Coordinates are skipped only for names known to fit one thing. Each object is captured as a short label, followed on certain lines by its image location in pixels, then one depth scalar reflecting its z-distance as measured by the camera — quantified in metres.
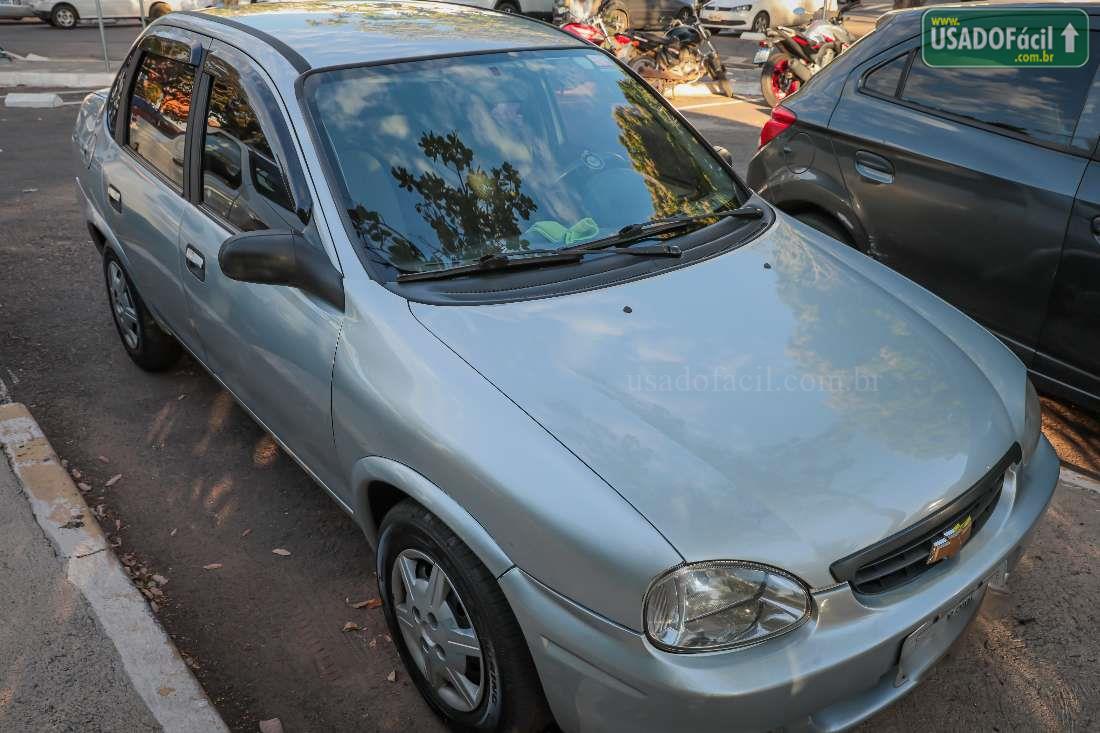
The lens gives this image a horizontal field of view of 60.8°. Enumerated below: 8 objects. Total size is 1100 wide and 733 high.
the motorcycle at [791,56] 11.93
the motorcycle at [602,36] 12.98
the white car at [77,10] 20.08
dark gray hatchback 3.76
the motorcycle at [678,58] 12.88
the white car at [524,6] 19.98
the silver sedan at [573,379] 2.07
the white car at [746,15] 18.84
